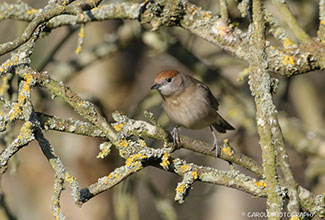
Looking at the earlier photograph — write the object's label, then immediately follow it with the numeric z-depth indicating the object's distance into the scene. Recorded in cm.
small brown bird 1048
